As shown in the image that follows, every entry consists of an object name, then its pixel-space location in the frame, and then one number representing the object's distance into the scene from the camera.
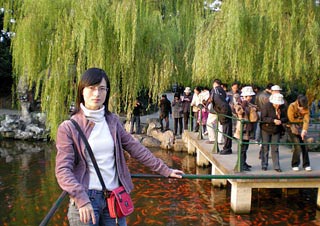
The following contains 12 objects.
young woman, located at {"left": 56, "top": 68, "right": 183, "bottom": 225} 2.07
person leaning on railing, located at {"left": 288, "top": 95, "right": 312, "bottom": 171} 6.58
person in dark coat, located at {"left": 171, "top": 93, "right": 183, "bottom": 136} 13.62
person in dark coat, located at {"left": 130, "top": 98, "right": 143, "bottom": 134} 13.71
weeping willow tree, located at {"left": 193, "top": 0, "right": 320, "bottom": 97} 7.28
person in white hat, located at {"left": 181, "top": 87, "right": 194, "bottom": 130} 13.50
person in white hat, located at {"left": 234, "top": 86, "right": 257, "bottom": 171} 6.88
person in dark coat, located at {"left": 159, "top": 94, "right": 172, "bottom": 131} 13.85
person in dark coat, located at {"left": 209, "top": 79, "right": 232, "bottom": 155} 7.99
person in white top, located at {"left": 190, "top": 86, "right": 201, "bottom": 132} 11.96
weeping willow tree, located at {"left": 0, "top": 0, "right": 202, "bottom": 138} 8.31
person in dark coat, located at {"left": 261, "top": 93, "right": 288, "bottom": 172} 6.50
